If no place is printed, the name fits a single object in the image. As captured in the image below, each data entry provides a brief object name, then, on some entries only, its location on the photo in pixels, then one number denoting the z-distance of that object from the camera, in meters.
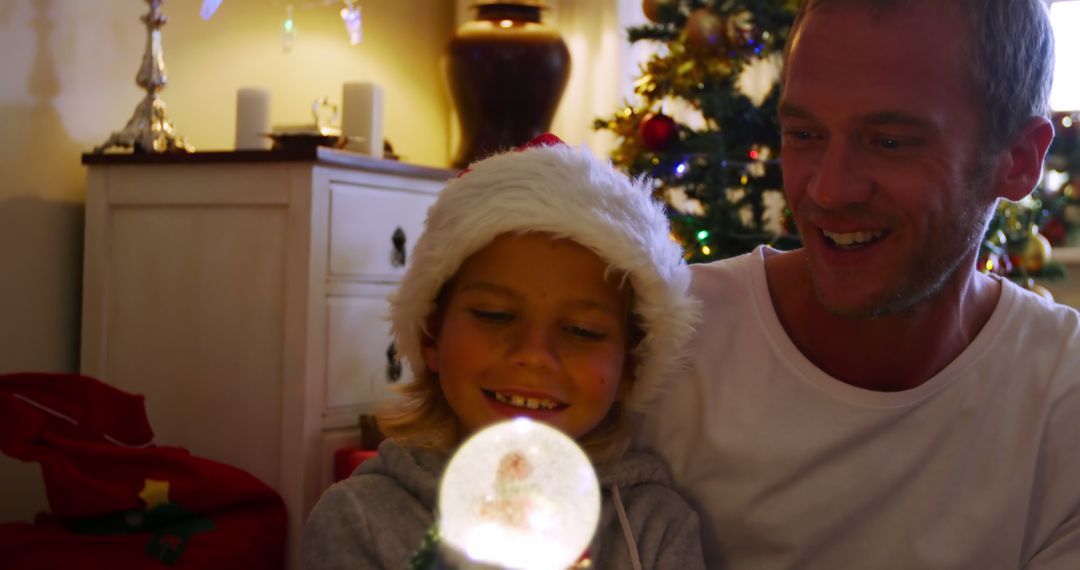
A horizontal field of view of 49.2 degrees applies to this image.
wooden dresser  2.54
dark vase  3.25
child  1.16
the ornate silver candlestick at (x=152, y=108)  2.71
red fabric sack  2.13
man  1.29
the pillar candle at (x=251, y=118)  2.81
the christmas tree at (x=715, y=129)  2.84
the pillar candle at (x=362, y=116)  2.86
